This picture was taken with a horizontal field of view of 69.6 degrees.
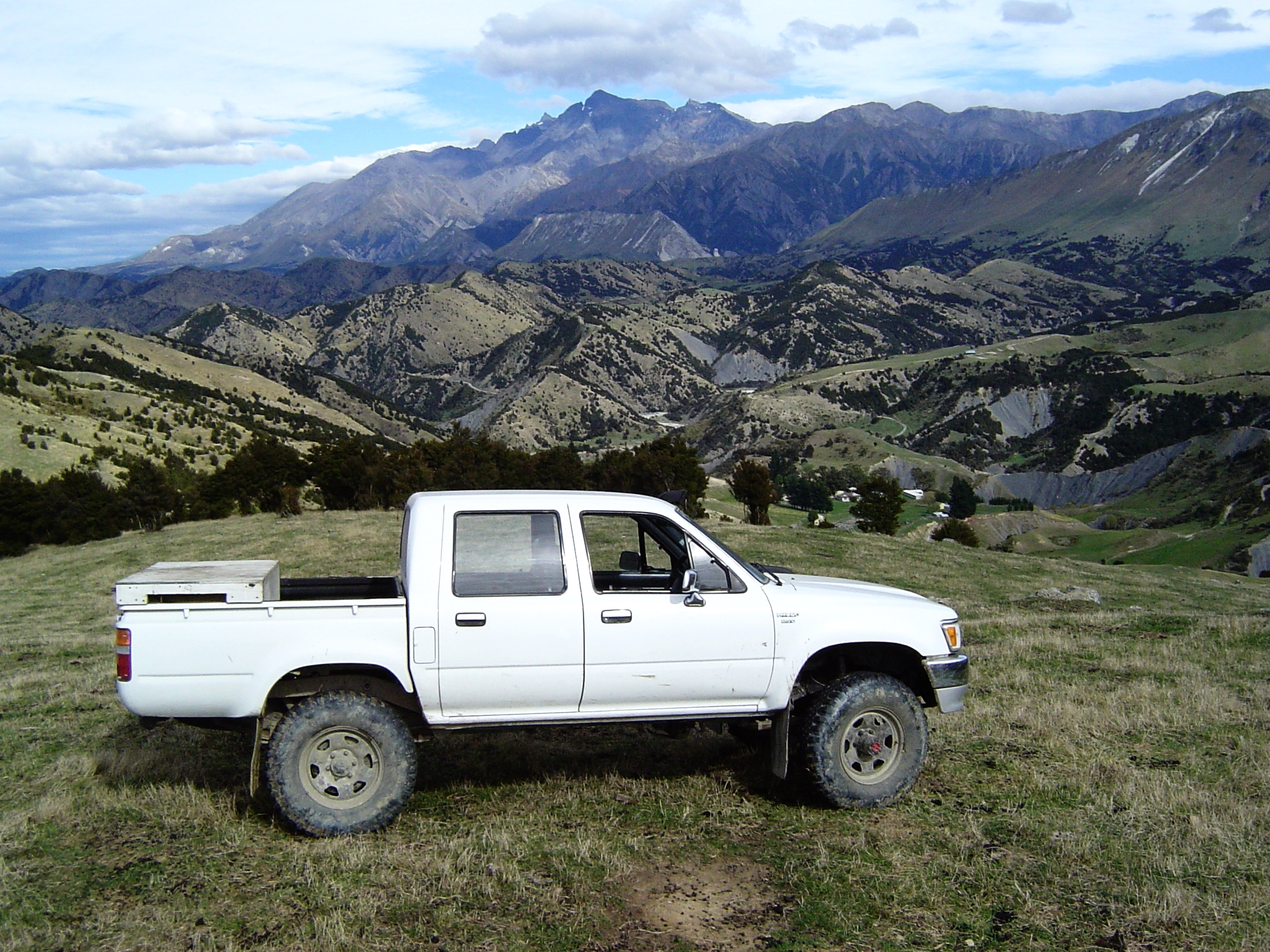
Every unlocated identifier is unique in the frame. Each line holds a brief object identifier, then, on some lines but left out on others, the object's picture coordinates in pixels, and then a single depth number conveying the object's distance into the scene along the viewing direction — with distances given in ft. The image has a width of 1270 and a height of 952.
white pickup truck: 22.39
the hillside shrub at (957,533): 286.46
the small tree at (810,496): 460.96
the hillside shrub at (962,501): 485.56
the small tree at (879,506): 258.16
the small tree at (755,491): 222.69
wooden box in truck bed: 22.06
